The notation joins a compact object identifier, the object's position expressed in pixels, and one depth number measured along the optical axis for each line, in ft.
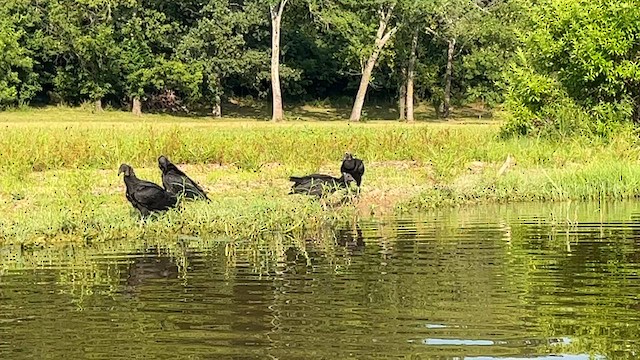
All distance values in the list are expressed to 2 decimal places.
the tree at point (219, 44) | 205.77
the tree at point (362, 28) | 200.23
